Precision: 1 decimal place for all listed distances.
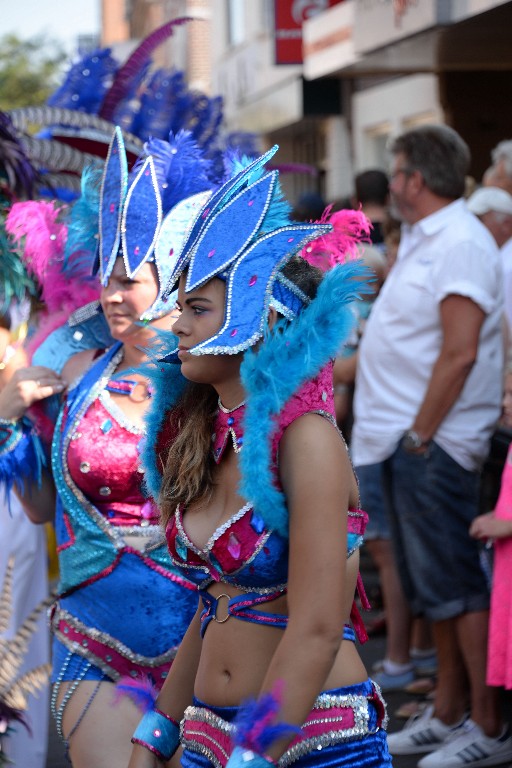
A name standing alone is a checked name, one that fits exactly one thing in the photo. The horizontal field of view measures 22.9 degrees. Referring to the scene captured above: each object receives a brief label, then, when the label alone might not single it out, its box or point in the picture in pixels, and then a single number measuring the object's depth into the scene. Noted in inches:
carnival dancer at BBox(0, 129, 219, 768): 133.1
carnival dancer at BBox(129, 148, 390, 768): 84.0
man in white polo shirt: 187.3
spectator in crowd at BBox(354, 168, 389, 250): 287.1
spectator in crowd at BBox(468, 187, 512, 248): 249.8
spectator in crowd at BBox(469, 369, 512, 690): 170.4
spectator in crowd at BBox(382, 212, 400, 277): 244.1
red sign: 597.3
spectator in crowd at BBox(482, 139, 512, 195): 257.3
